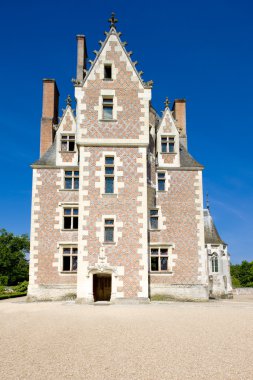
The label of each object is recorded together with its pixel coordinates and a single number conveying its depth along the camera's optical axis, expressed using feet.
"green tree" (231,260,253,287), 253.34
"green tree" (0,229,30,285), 210.79
